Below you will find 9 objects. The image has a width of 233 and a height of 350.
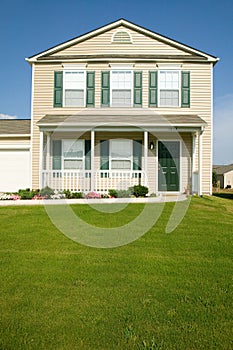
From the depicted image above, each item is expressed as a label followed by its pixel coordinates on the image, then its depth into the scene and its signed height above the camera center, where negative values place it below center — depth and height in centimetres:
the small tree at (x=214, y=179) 3738 +44
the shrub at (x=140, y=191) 1294 -33
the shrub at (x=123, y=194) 1269 -44
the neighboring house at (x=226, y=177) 4938 +81
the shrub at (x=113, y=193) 1280 -42
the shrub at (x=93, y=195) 1263 -49
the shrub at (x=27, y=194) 1245 -49
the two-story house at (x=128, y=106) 1559 +333
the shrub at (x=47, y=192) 1279 -42
